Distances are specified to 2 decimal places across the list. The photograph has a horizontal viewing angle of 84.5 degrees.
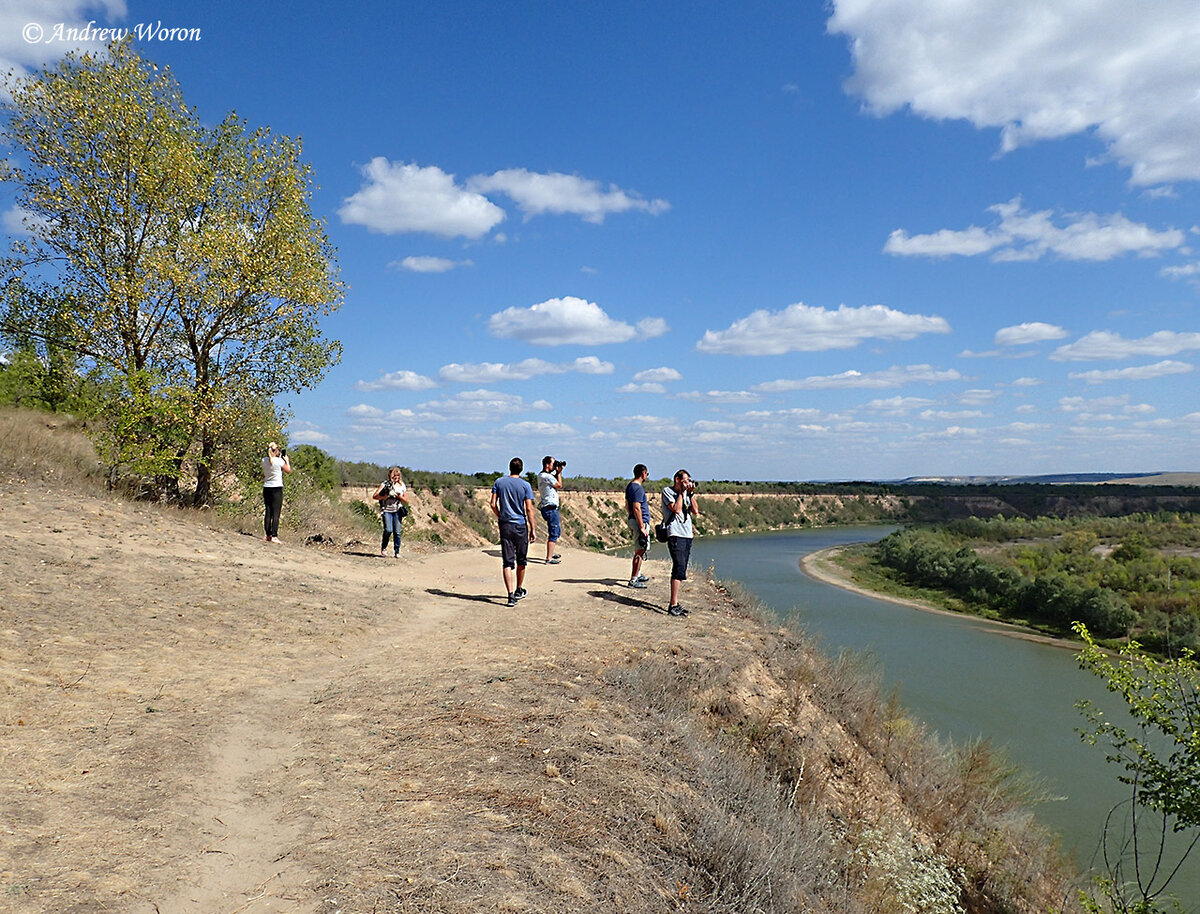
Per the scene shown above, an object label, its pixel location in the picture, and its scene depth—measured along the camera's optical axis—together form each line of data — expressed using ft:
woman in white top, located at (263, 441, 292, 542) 44.34
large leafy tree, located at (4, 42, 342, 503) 48.26
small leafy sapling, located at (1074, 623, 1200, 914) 23.36
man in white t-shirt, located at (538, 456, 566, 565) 43.75
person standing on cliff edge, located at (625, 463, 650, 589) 36.40
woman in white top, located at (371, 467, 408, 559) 46.60
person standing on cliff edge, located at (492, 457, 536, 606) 32.07
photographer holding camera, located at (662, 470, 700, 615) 32.58
